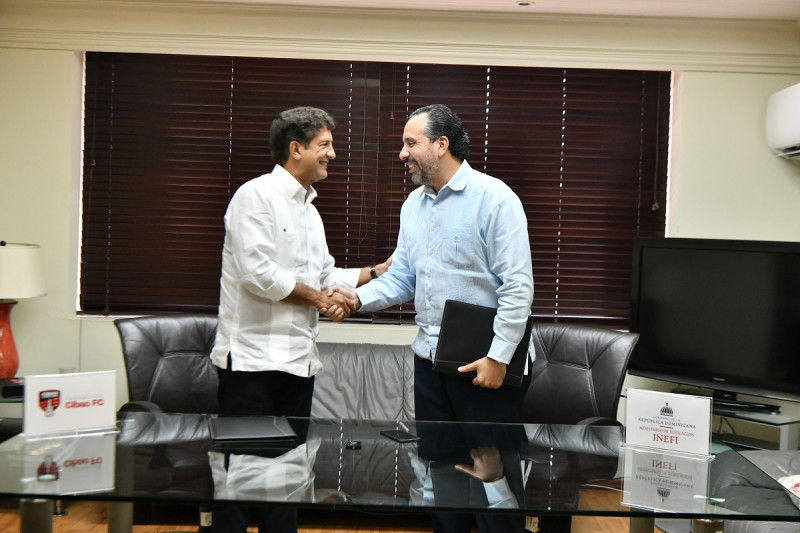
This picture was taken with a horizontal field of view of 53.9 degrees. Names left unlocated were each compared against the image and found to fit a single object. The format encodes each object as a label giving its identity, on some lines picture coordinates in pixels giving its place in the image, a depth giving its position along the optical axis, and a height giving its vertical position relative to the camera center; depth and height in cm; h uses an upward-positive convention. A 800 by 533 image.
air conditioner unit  394 +72
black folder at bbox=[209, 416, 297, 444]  197 -47
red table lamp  381 -18
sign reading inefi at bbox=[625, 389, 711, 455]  197 -41
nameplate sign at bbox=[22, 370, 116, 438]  196 -40
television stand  382 -70
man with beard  246 -2
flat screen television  377 -27
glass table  161 -49
